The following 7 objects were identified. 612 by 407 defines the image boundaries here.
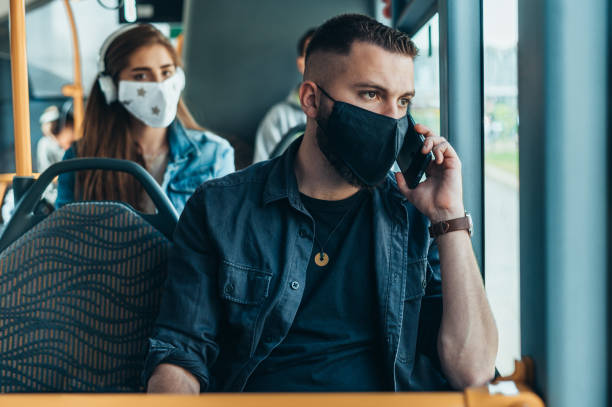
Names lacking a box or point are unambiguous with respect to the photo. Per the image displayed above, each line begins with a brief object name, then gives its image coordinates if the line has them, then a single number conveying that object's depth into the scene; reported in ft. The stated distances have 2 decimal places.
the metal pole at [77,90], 14.48
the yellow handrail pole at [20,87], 6.23
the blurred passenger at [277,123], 12.59
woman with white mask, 7.73
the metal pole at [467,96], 5.97
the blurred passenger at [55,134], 20.74
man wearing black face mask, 4.35
